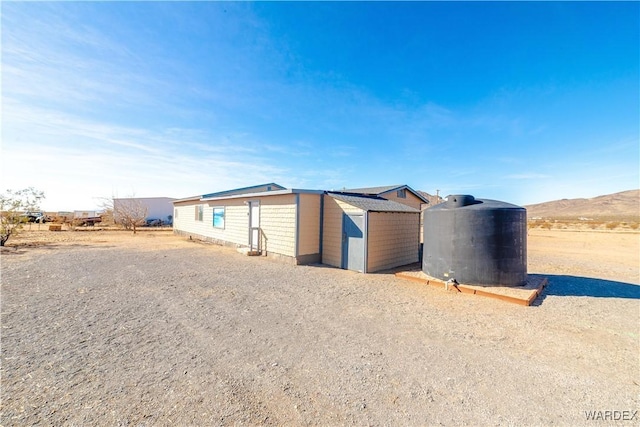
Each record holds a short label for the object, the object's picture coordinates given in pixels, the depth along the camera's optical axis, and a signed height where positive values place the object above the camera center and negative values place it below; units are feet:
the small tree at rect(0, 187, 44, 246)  42.22 +0.53
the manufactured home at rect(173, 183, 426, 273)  27.27 -1.51
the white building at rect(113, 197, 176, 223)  112.68 +3.44
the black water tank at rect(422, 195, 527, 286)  20.04 -2.16
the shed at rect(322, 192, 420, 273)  26.81 -1.91
